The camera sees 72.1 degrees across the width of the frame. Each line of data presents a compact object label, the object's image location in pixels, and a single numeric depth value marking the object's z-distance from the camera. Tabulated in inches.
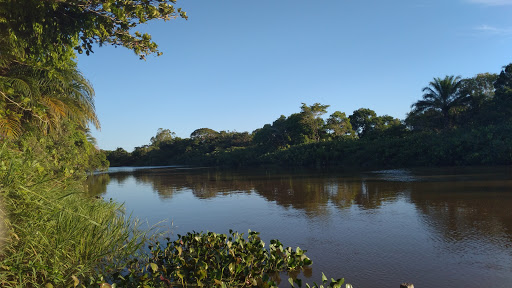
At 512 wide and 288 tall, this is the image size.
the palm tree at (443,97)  1202.0
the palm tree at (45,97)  260.2
